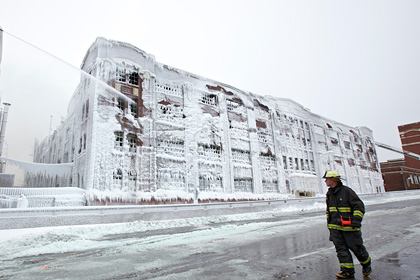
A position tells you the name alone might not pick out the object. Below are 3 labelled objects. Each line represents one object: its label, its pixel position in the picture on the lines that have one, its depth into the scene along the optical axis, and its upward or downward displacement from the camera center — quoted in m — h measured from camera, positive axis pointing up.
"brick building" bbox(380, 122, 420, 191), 50.66 +3.94
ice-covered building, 18.20 +5.36
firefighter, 3.91 -0.53
